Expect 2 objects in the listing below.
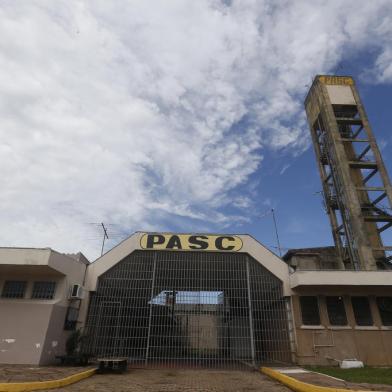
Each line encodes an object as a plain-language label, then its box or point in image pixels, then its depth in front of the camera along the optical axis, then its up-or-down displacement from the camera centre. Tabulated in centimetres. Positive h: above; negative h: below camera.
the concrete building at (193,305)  1444 +176
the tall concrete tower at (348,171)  2594 +1561
